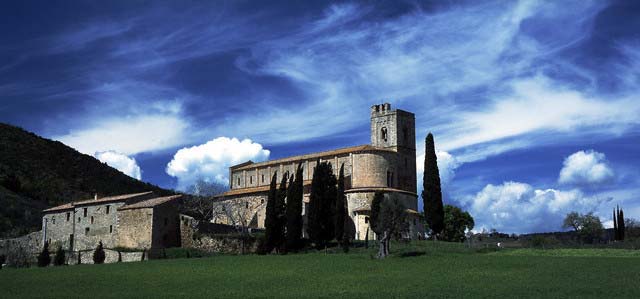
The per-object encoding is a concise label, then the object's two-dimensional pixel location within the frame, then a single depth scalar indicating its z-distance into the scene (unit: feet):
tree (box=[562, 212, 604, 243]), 286.25
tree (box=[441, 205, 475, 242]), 287.69
